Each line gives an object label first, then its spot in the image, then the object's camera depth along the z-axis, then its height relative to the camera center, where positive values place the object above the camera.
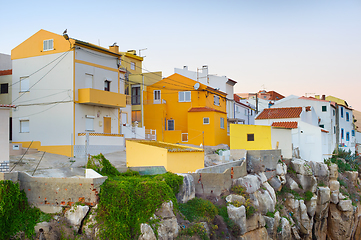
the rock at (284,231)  22.88 -6.54
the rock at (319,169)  32.34 -3.46
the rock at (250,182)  21.72 -3.15
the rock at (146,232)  13.66 -3.85
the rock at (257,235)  19.32 -5.81
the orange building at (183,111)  38.81 +2.53
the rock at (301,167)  29.70 -2.97
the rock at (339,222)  33.62 -8.61
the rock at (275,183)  26.64 -3.86
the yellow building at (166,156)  19.75 -1.32
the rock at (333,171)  34.33 -3.84
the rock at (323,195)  31.00 -5.60
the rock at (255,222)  19.81 -5.12
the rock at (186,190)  17.03 -2.79
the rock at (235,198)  19.55 -3.66
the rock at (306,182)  29.48 -4.18
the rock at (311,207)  28.78 -6.11
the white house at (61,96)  26.41 +2.98
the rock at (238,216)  18.80 -4.43
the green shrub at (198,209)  16.45 -3.68
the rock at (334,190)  33.53 -5.56
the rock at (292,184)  28.52 -4.22
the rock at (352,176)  38.78 -4.93
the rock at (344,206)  33.50 -7.06
